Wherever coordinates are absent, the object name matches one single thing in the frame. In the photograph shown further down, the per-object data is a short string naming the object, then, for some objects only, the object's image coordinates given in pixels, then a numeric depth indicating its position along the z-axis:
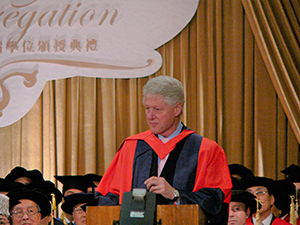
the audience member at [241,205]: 9.50
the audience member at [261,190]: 10.14
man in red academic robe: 5.20
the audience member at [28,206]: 9.39
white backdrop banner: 13.74
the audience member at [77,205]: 10.67
